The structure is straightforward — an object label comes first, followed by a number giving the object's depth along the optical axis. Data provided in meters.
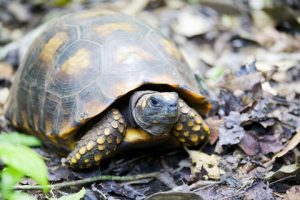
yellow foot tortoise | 3.57
